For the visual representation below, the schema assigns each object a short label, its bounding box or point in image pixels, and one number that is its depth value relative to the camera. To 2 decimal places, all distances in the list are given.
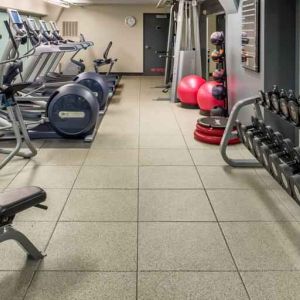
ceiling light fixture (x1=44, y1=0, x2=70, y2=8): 10.29
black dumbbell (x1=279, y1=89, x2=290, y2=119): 2.96
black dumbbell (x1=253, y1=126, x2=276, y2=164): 3.23
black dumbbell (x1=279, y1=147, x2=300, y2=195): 2.58
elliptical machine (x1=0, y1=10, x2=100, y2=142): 4.96
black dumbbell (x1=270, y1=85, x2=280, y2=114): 3.15
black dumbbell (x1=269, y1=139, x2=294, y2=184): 2.81
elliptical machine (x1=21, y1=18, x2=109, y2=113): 6.82
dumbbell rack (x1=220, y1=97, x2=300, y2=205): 2.60
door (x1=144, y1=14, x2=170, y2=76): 13.52
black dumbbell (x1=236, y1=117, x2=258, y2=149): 3.67
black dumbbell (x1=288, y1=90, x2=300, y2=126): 2.76
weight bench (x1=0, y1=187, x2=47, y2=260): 2.10
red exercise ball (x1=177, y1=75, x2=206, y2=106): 7.26
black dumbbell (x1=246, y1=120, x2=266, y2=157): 3.48
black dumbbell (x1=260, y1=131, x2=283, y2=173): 3.06
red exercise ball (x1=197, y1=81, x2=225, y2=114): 6.48
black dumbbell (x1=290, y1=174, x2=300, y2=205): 2.44
